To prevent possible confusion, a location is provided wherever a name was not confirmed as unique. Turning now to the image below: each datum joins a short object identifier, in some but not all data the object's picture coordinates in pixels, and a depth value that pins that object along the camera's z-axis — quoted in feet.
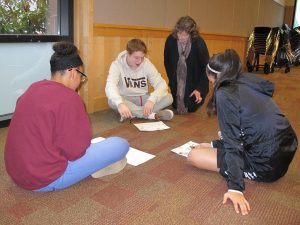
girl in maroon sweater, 4.47
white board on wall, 8.46
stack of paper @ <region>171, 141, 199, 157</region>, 7.14
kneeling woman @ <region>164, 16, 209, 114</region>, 10.18
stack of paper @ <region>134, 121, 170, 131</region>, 8.79
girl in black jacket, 4.91
